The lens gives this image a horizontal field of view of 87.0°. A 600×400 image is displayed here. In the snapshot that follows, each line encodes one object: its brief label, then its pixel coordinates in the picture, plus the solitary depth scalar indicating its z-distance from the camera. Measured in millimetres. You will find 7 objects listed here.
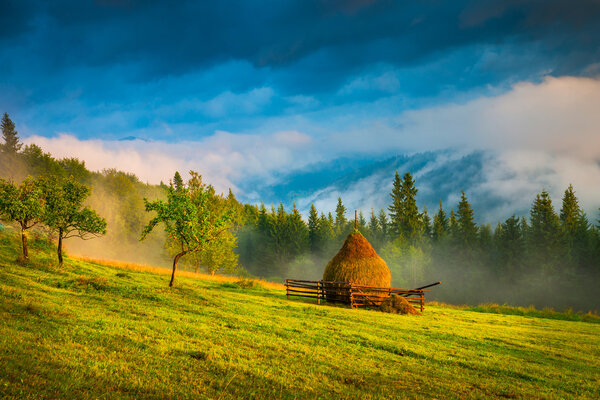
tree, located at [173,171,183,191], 106062
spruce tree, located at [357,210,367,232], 95938
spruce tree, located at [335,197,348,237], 104938
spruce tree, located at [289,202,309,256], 99000
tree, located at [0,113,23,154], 90700
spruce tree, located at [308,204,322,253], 102725
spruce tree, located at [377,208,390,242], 96238
